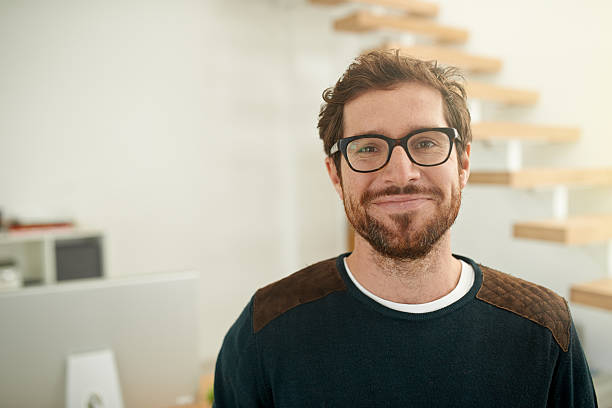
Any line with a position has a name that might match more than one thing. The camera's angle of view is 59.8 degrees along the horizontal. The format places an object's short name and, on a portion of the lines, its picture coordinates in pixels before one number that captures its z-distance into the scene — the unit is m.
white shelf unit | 2.91
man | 0.80
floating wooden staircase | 1.82
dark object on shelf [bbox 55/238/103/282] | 2.96
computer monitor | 1.28
